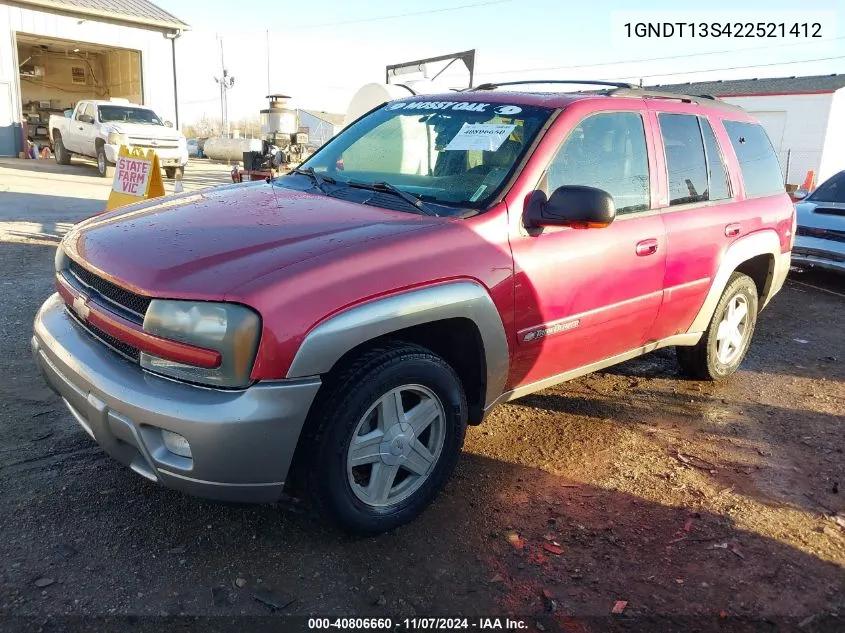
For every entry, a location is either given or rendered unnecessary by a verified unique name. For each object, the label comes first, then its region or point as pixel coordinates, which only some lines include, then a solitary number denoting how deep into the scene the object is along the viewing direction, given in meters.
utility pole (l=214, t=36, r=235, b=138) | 42.65
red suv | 2.27
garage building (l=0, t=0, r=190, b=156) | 20.31
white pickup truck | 16.66
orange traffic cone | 20.31
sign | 8.18
